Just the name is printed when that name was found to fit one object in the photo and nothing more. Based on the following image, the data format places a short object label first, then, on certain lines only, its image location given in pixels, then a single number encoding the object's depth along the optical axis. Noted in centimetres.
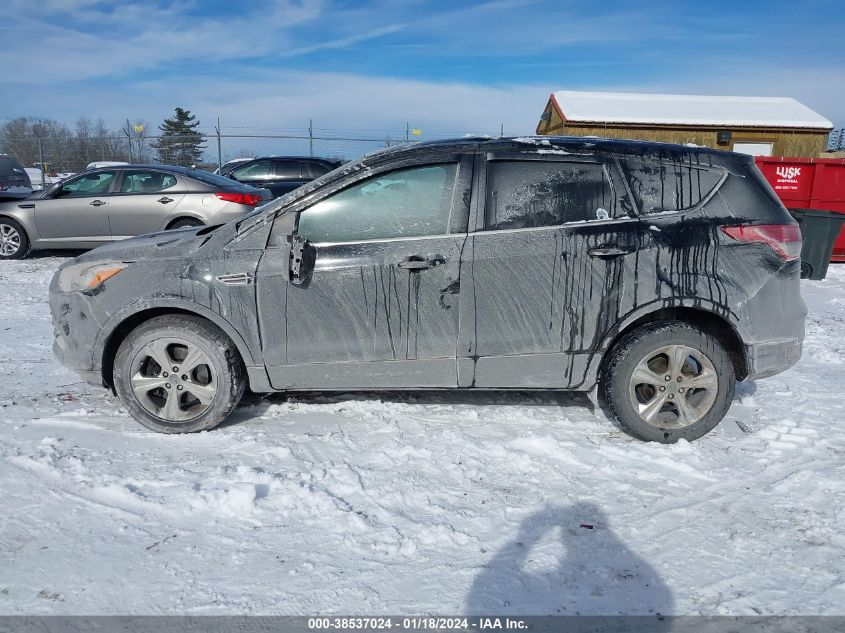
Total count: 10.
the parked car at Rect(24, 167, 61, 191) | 2315
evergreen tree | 2363
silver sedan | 955
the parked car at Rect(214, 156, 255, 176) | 1649
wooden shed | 2211
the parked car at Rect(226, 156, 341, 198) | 1534
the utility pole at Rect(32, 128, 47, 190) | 2178
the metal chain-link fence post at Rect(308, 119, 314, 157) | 2310
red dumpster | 1135
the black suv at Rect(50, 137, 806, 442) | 375
